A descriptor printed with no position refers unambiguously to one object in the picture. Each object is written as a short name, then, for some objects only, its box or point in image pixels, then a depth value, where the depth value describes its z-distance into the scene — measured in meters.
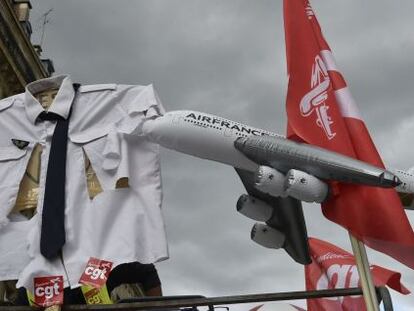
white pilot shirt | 3.87
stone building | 16.59
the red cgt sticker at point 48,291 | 3.50
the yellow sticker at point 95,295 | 3.56
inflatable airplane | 3.35
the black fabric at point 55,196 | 3.83
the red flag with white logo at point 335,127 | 3.38
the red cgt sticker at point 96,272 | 3.65
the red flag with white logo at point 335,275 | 5.43
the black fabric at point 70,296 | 3.78
